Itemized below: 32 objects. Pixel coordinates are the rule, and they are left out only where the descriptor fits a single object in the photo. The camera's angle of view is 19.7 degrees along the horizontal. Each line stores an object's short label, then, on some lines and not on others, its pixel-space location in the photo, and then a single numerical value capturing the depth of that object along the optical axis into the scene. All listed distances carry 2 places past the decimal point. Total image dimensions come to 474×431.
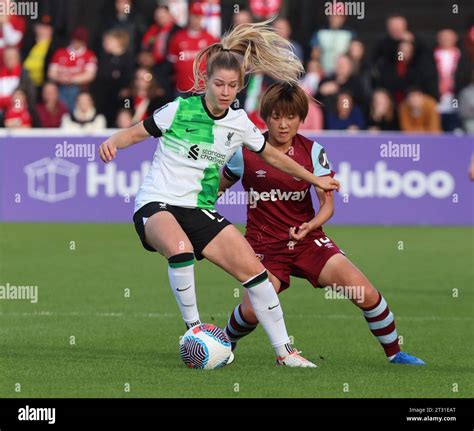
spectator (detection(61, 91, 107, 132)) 20.91
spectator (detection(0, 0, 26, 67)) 22.44
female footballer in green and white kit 8.59
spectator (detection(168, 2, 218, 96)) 20.58
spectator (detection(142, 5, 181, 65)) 21.38
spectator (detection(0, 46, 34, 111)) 21.64
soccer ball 8.55
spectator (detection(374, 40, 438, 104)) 21.52
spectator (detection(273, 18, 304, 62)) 21.11
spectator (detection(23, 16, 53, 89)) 22.12
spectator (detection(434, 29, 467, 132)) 21.72
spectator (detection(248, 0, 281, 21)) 22.78
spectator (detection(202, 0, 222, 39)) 21.81
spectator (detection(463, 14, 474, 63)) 21.87
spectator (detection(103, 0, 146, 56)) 22.05
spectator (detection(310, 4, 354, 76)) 22.11
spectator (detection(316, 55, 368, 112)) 21.22
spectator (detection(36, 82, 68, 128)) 21.25
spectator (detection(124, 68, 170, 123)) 20.91
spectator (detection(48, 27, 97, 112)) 21.86
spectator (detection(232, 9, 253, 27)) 20.61
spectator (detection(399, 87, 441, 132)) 21.05
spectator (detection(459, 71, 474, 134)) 21.25
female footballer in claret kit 8.97
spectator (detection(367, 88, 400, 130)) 21.03
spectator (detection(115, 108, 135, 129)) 21.00
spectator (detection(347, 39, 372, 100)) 21.59
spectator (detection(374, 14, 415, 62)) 21.66
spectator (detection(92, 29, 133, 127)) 21.55
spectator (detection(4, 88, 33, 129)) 21.14
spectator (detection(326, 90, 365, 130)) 20.88
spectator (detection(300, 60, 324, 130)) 20.91
